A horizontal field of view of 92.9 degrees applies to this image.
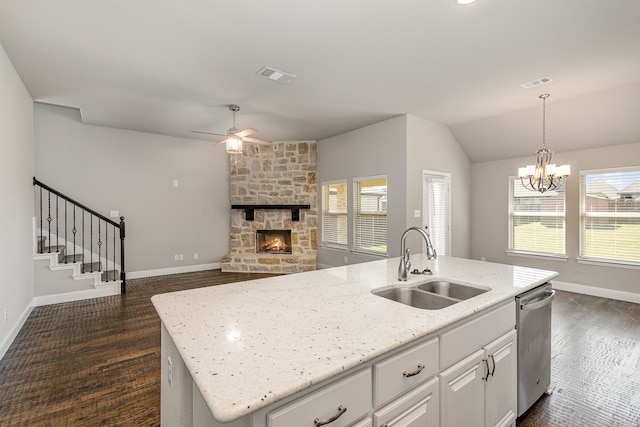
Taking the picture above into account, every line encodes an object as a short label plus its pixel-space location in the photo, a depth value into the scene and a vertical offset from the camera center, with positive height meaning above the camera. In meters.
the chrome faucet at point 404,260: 2.09 -0.34
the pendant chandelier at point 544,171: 4.29 +0.57
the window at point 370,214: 5.51 -0.06
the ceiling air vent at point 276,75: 3.37 +1.56
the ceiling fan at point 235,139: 4.30 +1.03
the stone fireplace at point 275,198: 6.81 +0.29
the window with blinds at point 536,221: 5.36 -0.18
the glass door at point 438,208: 5.35 +0.05
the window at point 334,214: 6.35 -0.07
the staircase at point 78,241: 4.69 -0.53
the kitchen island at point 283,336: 0.91 -0.51
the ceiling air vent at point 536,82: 3.65 +1.58
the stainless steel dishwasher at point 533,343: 1.98 -0.91
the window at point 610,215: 4.61 -0.07
